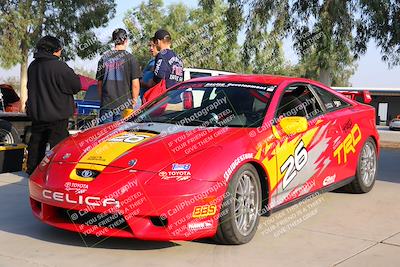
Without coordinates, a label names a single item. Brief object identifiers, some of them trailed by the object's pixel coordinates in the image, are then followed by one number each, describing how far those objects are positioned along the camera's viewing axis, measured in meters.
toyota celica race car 3.89
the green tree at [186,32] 35.75
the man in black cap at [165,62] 7.12
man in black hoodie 6.57
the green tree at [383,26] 14.09
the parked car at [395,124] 35.44
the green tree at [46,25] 23.08
